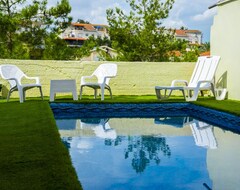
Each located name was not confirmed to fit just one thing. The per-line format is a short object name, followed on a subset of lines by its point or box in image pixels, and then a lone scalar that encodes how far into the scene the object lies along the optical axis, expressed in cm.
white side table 859
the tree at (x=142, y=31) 1841
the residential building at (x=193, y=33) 7129
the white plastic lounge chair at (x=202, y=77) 872
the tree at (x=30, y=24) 1419
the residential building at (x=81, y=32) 5957
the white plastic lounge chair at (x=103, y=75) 883
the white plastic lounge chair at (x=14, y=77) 820
